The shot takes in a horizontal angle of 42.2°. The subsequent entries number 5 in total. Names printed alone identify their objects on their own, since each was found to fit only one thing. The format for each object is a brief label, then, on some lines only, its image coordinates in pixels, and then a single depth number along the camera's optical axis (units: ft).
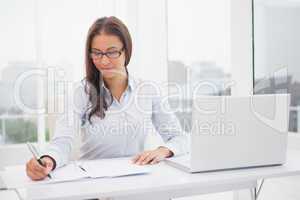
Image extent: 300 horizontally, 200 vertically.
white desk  3.67
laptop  4.35
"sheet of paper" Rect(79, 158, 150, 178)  4.38
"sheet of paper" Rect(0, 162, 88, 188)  4.09
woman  6.04
